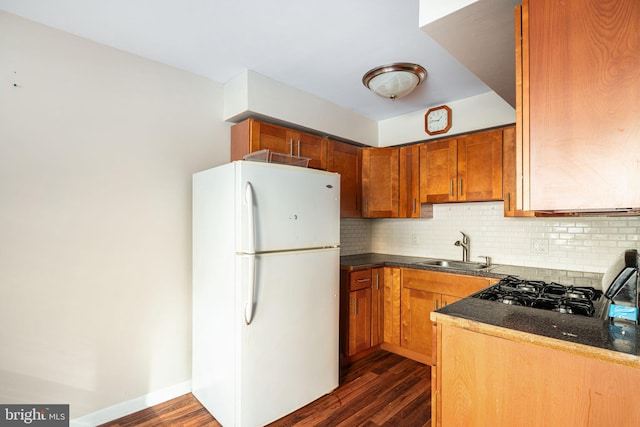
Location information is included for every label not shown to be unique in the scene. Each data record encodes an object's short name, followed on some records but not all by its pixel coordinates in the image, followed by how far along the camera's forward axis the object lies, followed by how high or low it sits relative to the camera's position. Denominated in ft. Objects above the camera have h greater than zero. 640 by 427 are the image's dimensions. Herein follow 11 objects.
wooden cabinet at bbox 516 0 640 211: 3.10 +1.15
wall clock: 10.31 +3.08
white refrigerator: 6.39 -1.59
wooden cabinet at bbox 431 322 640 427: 3.25 -1.92
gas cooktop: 4.69 -1.36
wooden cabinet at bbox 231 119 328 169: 8.39 +2.06
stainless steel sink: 9.86 -1.57
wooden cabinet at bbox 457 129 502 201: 9.14 +1.42
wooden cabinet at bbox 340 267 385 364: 9.50 -2.92
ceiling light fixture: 7.76 +3.32
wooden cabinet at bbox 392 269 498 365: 8.73 -2.40
